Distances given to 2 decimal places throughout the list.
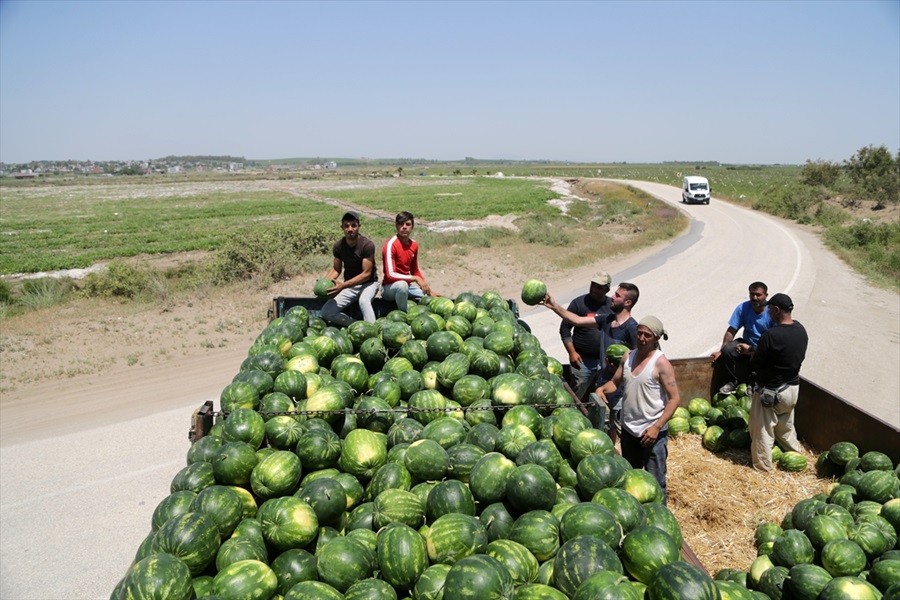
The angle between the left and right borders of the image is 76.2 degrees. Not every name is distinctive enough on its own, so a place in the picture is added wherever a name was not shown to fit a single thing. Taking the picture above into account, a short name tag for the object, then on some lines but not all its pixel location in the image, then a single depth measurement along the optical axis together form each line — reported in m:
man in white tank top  5.68
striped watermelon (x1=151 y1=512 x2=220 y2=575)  3.50
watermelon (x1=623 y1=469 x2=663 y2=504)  4.21
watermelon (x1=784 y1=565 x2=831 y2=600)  4.00
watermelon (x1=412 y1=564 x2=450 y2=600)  3.22
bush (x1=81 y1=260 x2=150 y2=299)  16.86
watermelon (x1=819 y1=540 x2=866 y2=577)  4.31
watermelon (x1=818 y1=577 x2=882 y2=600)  3.80
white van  50.66
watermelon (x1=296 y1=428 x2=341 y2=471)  4.49
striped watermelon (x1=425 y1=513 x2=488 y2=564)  3.50
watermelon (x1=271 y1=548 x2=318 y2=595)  3.49
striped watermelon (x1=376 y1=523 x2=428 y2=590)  3.40
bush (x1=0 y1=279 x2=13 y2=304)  16.38
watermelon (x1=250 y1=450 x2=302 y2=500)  4.20
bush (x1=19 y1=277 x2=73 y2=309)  16.03
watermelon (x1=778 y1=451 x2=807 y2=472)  6.86
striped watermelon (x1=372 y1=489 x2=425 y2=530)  3.88
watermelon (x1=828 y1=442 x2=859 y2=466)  6.38
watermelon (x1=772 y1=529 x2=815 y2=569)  4.53
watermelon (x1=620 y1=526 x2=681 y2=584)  3.33
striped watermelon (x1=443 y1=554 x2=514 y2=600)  2.98
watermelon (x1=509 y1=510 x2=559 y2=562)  3.57
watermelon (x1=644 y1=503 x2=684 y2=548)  3.87
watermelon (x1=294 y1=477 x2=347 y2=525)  3.94
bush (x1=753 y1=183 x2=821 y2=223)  41.38
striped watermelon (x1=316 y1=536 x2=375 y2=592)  3.39
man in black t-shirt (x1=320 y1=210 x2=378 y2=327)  8.25
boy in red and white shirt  8.18
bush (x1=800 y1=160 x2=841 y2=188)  55.34
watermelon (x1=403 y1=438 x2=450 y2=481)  4.33
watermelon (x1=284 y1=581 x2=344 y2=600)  3.19
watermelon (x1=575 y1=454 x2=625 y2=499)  4.10
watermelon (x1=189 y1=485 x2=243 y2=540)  3.83
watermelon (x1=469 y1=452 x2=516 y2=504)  4.07
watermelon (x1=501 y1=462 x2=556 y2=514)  3.84
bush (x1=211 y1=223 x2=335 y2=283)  18.44
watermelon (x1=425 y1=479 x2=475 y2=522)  3.90
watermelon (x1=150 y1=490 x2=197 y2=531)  3.96
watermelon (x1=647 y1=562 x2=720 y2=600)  2.98
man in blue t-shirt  7.62
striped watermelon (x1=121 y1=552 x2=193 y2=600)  3.13
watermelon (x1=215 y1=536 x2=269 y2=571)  3.55
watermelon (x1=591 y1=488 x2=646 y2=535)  3.78
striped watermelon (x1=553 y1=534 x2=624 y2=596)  3.20
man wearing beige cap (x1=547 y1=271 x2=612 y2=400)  7.46
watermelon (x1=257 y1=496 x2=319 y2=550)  3.73
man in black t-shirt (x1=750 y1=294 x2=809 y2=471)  6.64
